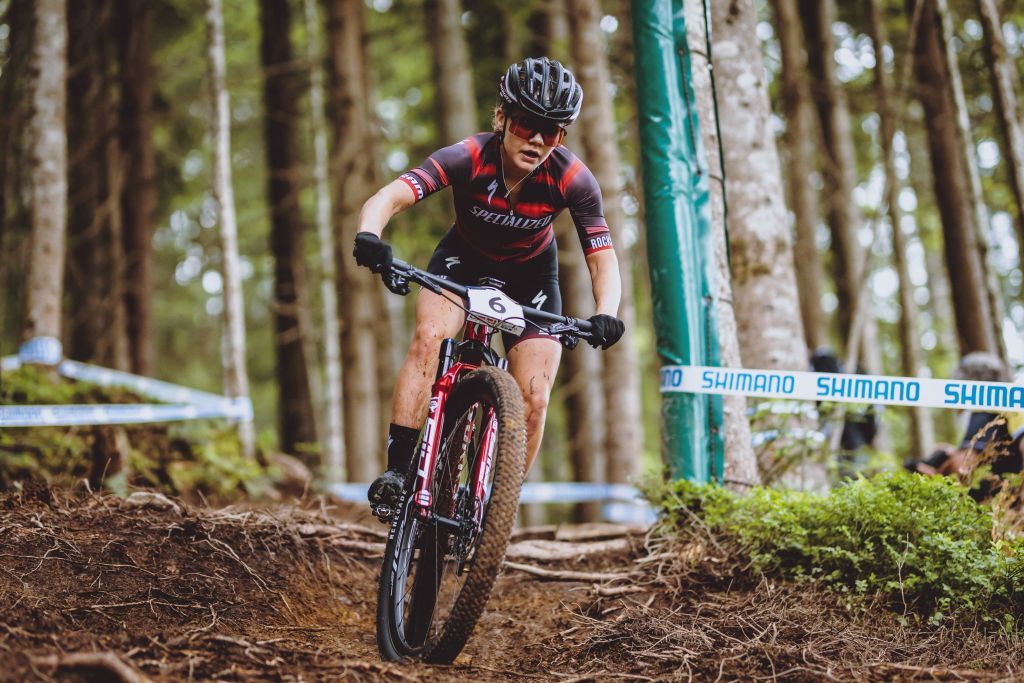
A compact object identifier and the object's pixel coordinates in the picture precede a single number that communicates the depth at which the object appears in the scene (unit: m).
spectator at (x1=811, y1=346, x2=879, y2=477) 8.32
